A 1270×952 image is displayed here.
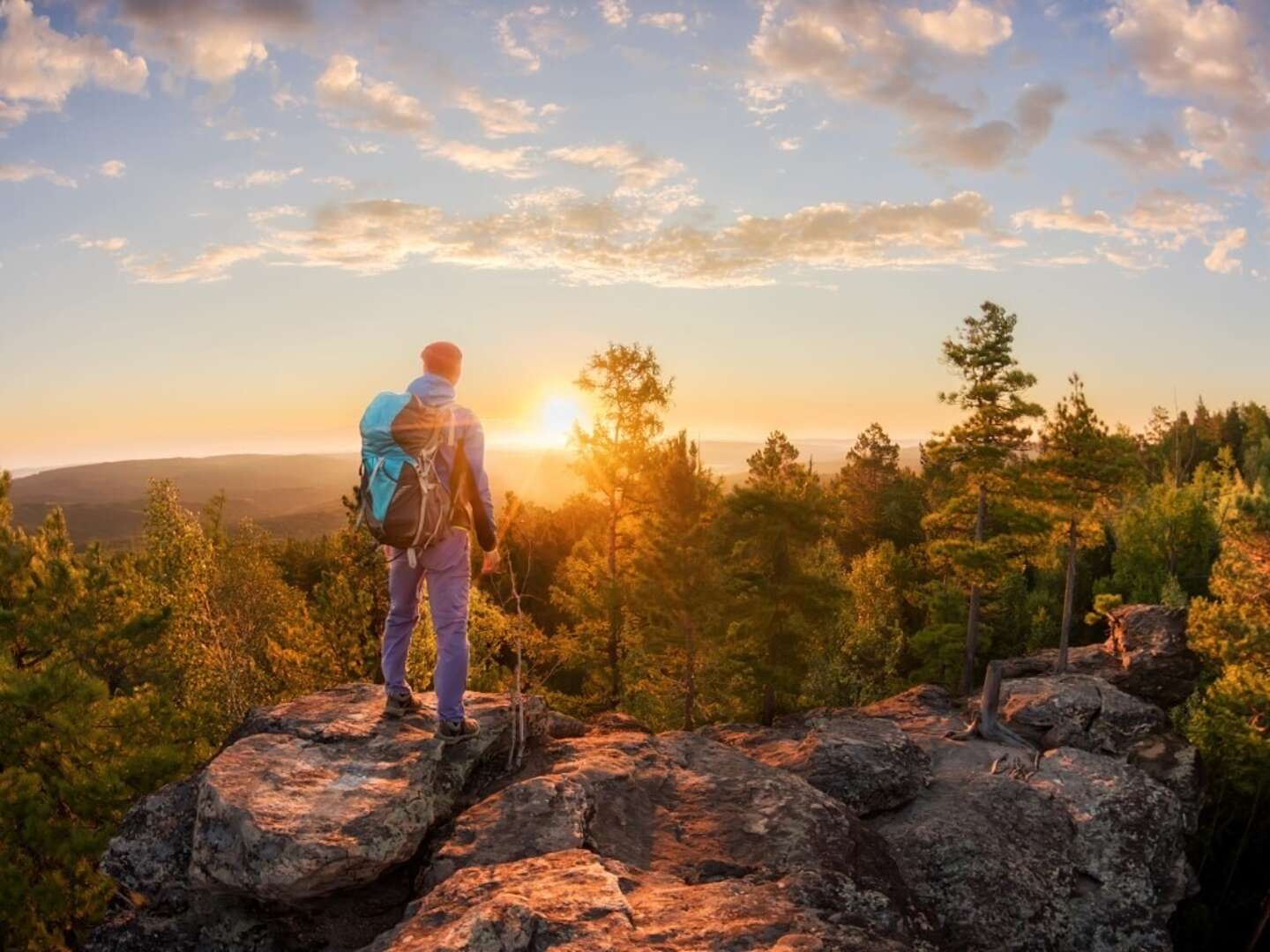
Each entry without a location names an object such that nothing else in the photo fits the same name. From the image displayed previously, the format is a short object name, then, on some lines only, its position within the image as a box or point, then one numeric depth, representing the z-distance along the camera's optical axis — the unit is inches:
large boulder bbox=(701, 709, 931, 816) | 316.2
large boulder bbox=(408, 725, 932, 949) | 163.6
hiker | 235.5
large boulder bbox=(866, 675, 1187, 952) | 263.0
